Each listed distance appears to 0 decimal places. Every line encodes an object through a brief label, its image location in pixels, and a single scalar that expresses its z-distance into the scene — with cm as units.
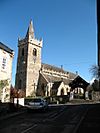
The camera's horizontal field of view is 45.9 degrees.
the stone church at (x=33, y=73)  3583
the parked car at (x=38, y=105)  1259
